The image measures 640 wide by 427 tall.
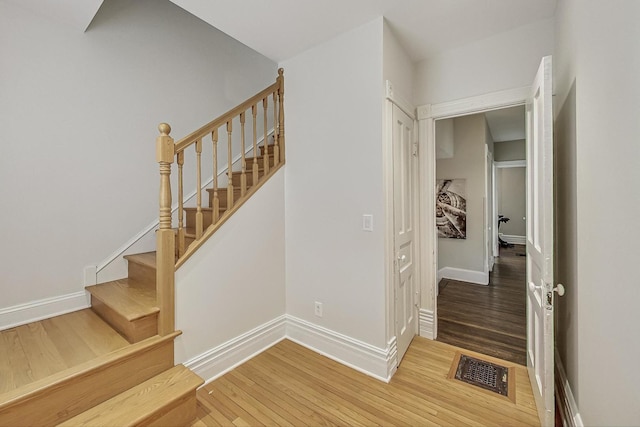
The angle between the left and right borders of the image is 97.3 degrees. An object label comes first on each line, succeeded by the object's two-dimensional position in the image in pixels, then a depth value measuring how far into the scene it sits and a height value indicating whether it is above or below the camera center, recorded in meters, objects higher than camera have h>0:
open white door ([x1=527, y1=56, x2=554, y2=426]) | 1.45 -0.17
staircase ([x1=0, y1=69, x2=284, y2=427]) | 1.46 -0.84
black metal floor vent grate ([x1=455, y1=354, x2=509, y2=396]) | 2.00 -1.24
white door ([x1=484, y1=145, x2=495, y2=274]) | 4.52 -0.07
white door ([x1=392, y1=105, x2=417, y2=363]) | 2.27 -0.14
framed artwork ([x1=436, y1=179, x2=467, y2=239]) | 4.71 +0.05
